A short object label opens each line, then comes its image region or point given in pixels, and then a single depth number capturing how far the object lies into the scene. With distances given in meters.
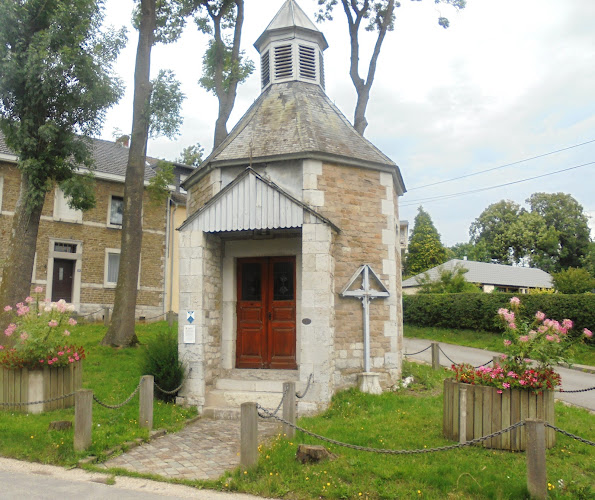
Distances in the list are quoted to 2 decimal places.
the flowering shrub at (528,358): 6.38
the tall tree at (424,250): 45.16
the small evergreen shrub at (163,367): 8.98
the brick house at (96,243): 19.86
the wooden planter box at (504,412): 6.30
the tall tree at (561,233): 45.03
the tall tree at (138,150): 13.52
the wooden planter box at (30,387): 7.97
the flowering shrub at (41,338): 8.01
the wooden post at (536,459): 4.89
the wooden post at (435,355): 13.32
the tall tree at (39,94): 10.76
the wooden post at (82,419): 6.27
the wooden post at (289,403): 6.90
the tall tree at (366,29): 17.31
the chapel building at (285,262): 8.95
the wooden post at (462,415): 6.45
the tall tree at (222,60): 15.78
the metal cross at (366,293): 9.82
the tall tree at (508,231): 45.53
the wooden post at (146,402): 7.51
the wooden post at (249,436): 5.68
